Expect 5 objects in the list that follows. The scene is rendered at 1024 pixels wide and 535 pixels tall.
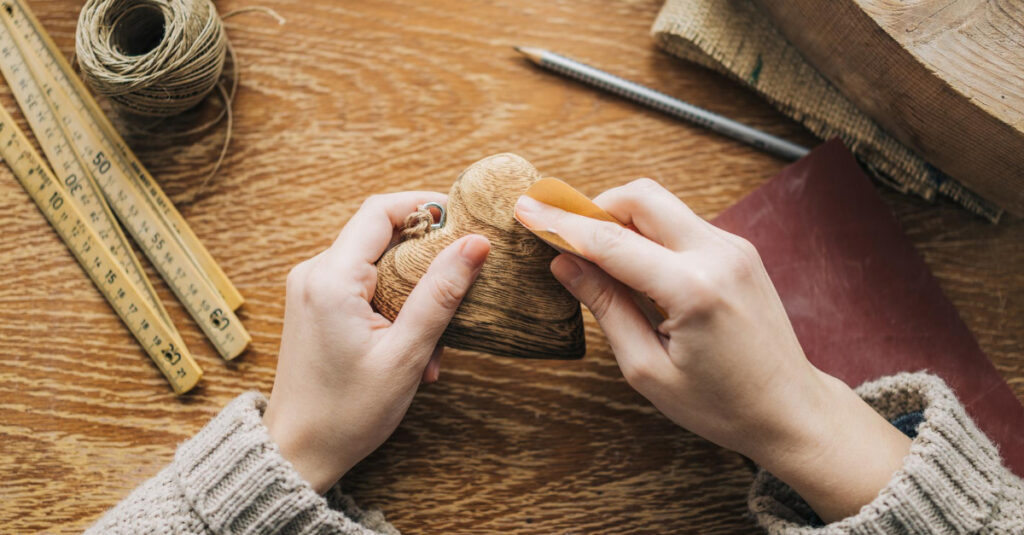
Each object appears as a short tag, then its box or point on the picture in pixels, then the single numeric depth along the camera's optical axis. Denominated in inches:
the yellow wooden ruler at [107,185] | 27.4
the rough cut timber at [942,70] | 25.0
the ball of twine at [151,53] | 26.0
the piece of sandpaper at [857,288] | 27.2
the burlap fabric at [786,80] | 27.8
